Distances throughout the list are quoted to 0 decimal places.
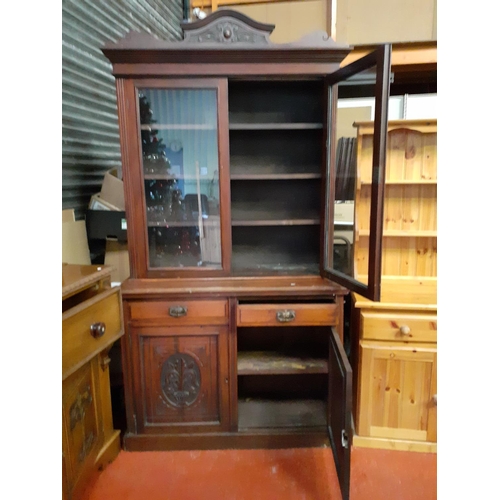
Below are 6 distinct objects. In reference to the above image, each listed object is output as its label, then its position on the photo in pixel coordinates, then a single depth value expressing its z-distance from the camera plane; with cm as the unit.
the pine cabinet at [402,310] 165
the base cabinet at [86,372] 116
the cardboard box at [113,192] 189
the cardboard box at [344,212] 177
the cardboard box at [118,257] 189
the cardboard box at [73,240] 167
